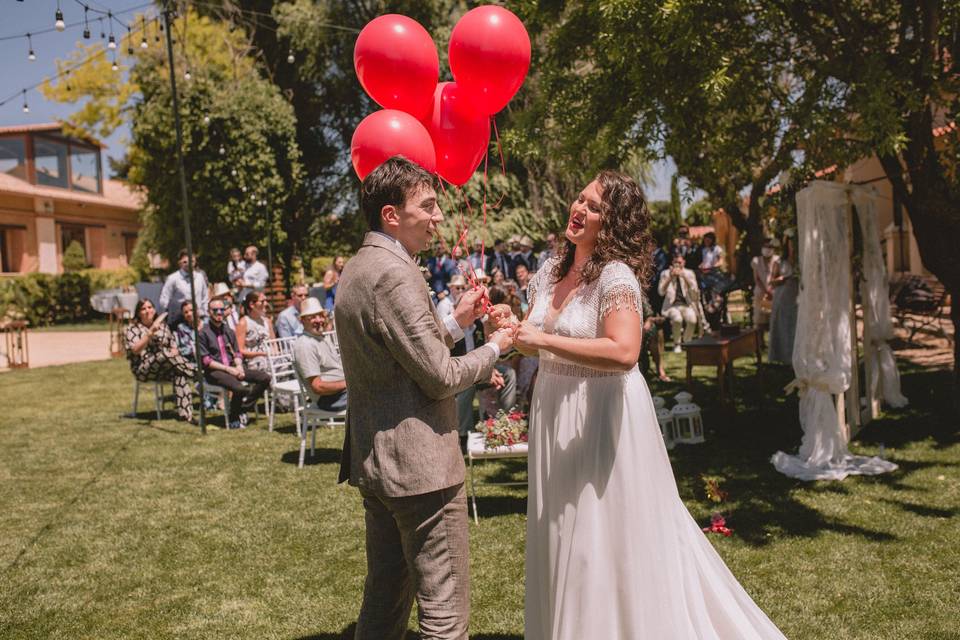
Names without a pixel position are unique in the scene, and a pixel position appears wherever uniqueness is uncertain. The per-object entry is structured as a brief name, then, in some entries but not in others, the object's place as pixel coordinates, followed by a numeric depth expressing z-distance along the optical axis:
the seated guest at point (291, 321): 10.85
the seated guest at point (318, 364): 7.05
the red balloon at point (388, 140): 3.15
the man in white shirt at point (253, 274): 13.97
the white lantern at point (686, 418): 7.34
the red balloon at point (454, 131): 3.58
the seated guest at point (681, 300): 12.69
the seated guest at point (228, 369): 9.26
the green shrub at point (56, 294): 24.69
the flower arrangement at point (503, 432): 5.54
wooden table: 8.27
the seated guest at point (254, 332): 9.98
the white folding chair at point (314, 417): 7.16
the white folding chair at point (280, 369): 8.74
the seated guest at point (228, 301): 10.46
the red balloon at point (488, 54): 3.48
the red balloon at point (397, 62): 3.30
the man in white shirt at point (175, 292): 11.90
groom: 2.39
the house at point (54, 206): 31.14
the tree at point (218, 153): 19.06
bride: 2.78
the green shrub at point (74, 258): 30.28
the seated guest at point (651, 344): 8.66
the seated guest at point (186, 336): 10.03
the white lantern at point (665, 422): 7.18
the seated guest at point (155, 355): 9.49
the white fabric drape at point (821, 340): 6.23
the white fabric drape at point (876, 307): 7.38
